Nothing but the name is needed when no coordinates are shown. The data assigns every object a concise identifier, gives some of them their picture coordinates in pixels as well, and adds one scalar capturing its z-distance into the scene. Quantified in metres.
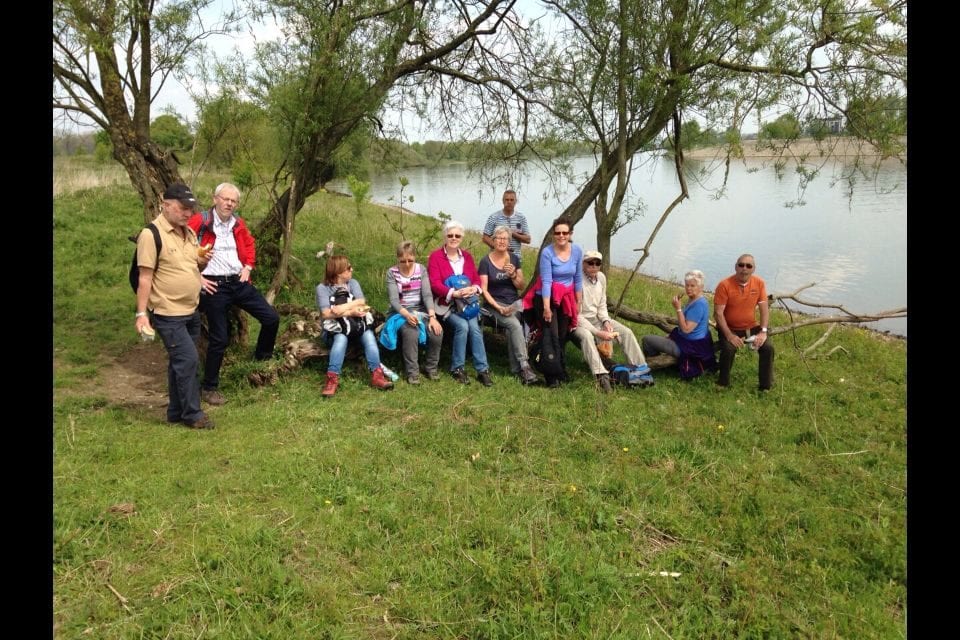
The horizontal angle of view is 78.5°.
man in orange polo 5.89
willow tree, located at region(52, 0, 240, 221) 5.46
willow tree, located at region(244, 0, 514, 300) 6.54
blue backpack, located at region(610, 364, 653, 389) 5.81
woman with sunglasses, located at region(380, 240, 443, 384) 5.81
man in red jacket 5.10
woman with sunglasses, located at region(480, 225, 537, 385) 6.07
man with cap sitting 5.93
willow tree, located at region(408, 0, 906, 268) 5.48
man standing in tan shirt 4.38
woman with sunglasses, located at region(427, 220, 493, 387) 5.96
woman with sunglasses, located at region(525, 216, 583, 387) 5.85
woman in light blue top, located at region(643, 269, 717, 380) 6.08
